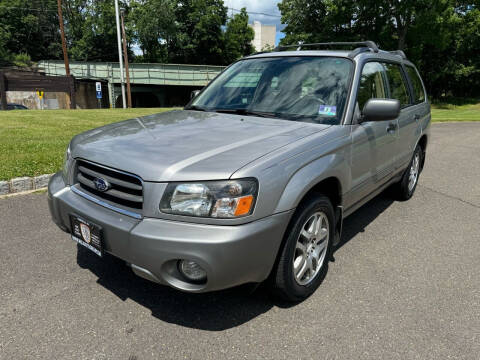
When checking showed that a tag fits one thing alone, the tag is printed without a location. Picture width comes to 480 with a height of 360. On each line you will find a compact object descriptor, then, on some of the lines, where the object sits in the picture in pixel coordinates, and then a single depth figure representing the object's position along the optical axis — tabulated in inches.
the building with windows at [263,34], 3083.2
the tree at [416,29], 957.2
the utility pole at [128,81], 1264.8
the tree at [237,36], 2032.1
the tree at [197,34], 1884.8
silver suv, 79.4
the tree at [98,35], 1889.3
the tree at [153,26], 1752.0
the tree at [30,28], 2120.8
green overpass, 1424.7
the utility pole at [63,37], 997.7
